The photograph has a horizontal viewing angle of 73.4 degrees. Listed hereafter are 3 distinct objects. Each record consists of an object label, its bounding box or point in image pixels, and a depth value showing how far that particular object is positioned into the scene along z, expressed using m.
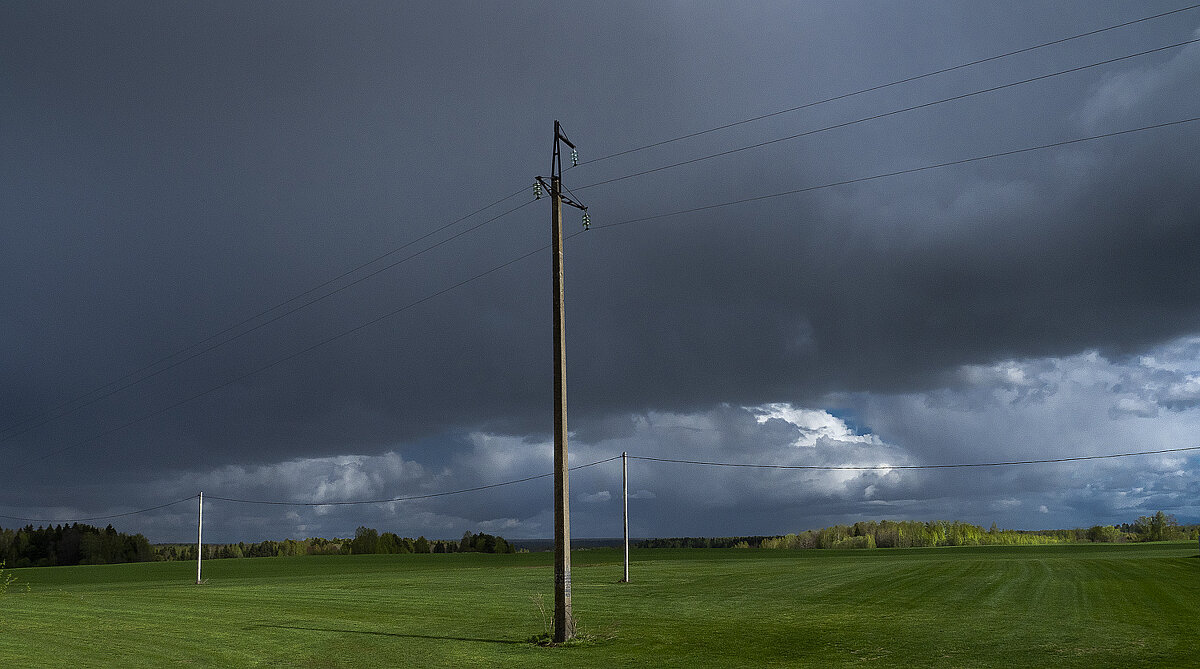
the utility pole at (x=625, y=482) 51.88
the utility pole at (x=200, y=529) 65.61
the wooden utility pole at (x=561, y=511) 22.95
